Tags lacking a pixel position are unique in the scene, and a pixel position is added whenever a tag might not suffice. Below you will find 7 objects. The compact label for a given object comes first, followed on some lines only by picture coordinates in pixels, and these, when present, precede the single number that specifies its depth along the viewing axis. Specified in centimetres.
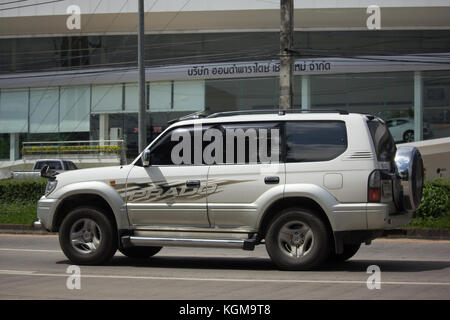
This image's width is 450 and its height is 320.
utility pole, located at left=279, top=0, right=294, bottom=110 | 1905
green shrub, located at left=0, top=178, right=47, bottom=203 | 2105
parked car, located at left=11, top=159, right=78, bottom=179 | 3491
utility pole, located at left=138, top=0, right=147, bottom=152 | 2373
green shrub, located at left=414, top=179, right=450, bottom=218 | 1603
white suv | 901
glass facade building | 3603
